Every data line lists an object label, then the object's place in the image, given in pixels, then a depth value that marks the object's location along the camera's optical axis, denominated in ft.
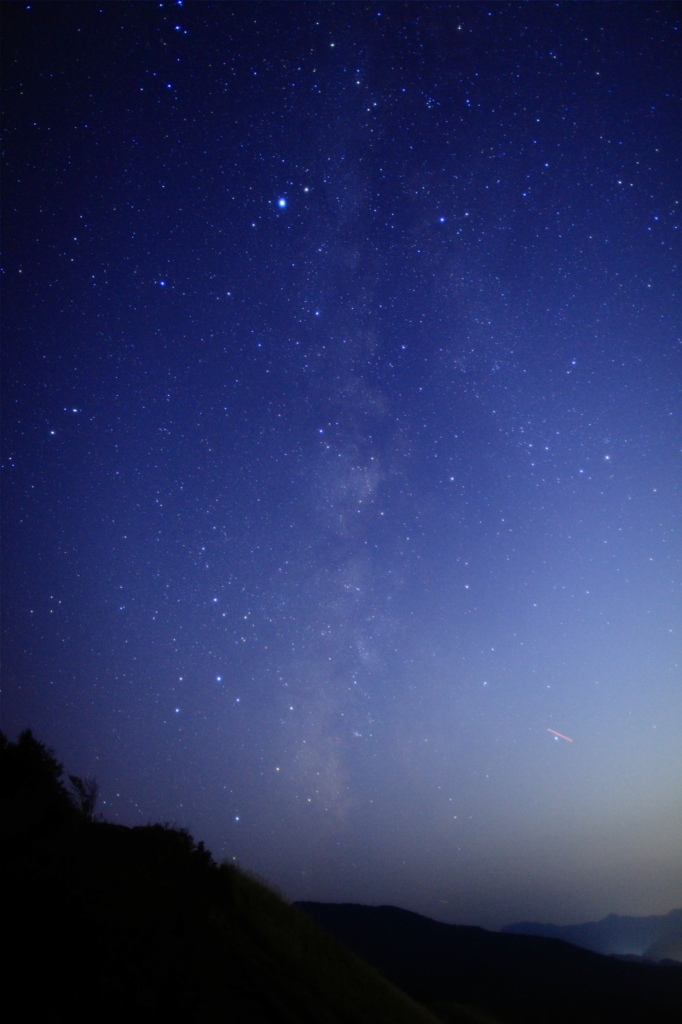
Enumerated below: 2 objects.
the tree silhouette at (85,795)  46.84
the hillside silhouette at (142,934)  16.25
